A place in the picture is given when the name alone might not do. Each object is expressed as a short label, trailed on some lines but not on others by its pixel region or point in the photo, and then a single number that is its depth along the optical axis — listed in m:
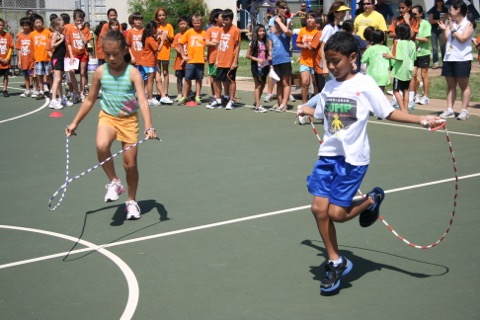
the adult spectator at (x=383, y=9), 18.55
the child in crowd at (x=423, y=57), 16.31
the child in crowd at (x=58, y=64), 17.34
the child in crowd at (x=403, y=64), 14.59
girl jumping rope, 7.87
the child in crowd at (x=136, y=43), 17.53
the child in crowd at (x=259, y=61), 15.89
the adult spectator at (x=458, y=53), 14.12
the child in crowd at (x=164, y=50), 17.83
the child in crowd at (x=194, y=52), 17.28
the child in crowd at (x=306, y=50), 15.38
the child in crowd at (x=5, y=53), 19.72
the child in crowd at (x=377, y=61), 14.44
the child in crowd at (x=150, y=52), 17.35
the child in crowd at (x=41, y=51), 18.80
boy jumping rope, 5.89
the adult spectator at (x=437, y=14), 21.31
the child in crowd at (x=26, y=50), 20.00
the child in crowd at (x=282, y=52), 15.59
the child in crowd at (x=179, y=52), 17.77
